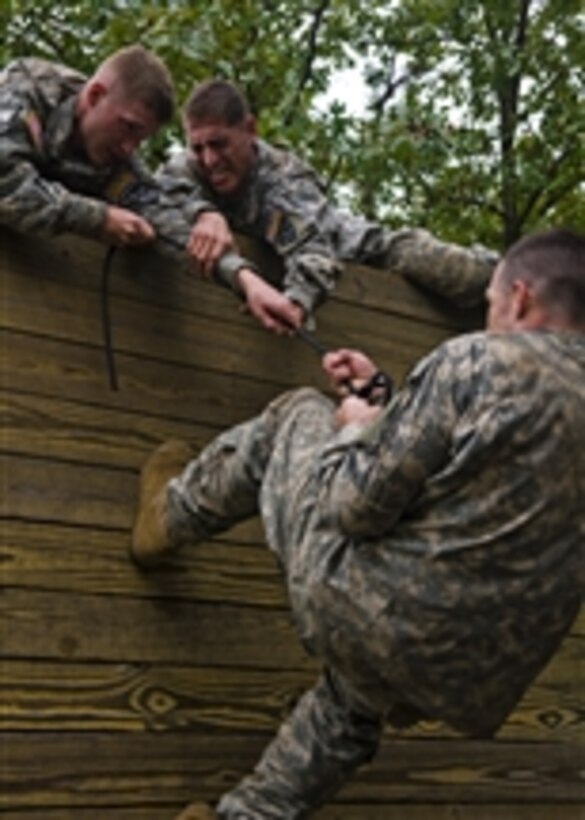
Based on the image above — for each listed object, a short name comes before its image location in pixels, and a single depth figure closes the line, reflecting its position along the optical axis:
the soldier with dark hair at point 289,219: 4.02
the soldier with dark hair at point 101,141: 3.64
